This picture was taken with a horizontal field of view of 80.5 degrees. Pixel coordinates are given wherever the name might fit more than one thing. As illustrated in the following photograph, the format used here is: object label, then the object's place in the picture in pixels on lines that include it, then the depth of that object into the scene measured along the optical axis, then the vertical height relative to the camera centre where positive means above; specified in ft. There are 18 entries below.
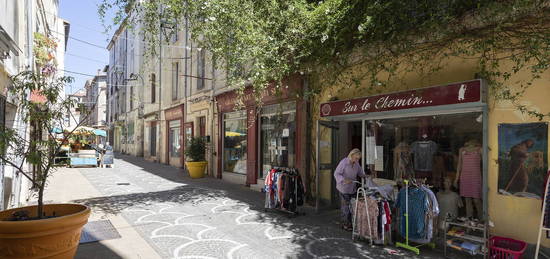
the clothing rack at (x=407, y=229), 16.20 -4.74
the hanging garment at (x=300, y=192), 22.67 -4.05
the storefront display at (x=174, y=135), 57.11 -0.26
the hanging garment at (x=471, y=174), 16.97 -2.09
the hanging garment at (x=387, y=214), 16.63 -4.06
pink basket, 13.56 -4.88
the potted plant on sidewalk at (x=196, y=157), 43.19 -3.17
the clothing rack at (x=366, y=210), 16.93 -4.02
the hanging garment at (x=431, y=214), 15.94 -3.87
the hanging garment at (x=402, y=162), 20.97 -1.76
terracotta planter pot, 10.99 -3.66
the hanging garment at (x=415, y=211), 16.19 -3.89
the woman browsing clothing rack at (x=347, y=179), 19.53 -2.66
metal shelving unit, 14.25 -4.67
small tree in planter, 11.09 -3.11
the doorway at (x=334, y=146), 25.50 -0.90
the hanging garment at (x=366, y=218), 16.85 -4.43
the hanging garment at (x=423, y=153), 19.70 -1.14
